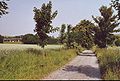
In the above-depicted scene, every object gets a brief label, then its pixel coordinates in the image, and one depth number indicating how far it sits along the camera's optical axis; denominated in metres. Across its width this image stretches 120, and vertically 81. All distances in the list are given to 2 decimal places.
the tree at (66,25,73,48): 20.36
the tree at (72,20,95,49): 24.49
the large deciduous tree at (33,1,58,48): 11.45
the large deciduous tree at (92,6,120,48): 16.26
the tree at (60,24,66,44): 20.29
